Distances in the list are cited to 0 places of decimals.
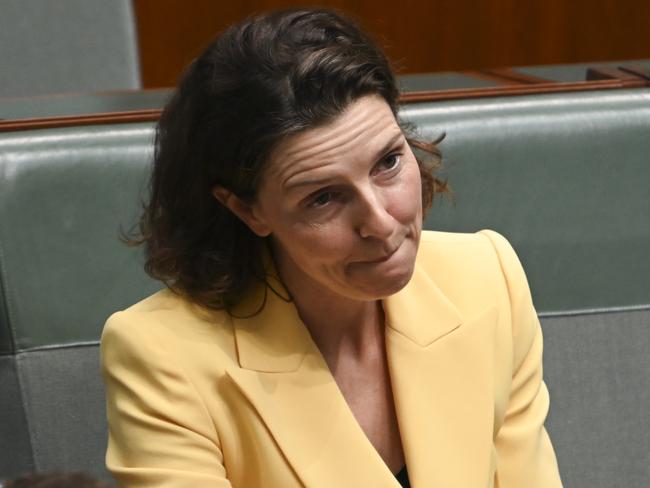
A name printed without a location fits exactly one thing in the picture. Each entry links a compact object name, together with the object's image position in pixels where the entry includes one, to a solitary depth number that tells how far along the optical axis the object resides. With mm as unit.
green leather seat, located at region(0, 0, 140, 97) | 6077
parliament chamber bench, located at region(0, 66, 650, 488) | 4795
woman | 4498
